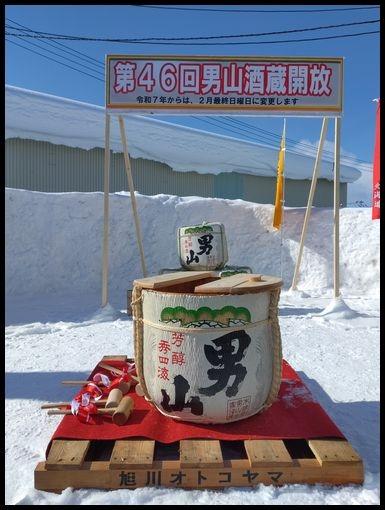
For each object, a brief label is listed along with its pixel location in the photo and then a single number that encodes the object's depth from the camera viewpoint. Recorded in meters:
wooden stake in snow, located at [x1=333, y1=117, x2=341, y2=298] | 6.06
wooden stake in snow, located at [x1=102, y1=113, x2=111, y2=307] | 5.93
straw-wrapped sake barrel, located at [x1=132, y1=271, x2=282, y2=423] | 2.10
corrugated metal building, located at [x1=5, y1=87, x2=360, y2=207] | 12.33
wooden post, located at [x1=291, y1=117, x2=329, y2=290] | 6.40
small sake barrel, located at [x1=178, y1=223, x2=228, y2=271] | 5.48
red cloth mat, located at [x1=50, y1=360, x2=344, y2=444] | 2.09
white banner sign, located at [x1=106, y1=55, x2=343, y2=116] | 5.72
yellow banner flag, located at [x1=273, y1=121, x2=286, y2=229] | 7.91
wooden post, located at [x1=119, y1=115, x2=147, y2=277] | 6.46
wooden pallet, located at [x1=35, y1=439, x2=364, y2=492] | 1.83
